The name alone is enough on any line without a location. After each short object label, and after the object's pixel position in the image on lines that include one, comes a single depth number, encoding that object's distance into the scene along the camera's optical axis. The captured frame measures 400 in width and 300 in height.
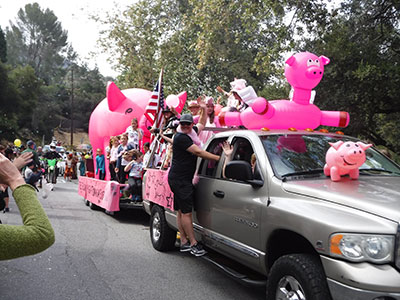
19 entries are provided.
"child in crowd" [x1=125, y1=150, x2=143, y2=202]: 9.06
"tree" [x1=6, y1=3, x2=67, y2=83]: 97.62
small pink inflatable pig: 3.74
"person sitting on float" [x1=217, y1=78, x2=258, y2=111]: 6.65
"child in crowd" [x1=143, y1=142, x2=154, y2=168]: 8.16
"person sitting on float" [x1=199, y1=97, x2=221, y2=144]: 7.58
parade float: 5.41
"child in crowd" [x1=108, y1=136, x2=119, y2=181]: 10.29
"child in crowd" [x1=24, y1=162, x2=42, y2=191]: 8.73
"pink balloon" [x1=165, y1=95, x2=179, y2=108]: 10.45
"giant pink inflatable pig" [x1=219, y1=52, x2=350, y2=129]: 5.40
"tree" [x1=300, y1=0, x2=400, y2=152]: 12.09
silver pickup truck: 2.82
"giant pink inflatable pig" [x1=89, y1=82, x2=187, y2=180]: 11.27
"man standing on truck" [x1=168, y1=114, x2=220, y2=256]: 5.20
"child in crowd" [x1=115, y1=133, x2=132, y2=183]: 9.83
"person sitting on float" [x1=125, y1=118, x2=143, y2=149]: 10.16
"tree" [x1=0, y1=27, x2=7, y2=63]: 54.62
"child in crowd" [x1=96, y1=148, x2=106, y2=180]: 11.62
